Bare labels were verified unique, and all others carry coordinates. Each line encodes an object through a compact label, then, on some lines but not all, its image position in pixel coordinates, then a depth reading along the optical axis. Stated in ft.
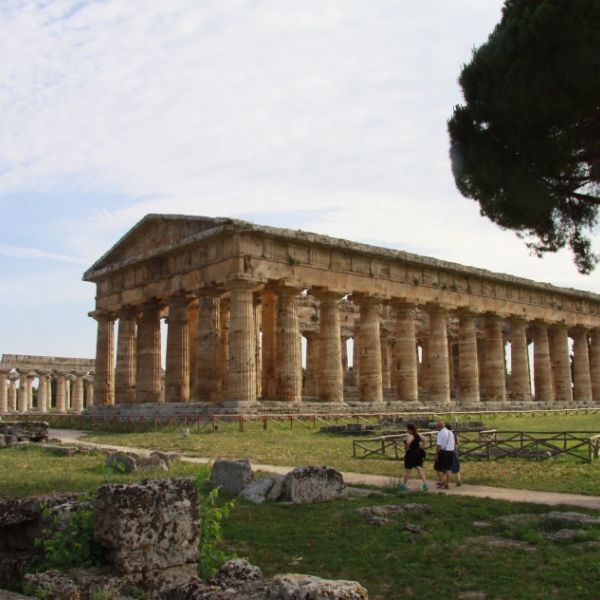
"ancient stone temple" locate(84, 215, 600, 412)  104.01
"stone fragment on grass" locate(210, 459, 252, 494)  40.81
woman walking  42.10
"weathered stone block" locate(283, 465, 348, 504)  36.76
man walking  42.34
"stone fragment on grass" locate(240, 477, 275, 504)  37.70
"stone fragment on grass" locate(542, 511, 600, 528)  29.78
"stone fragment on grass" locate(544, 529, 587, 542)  27.50
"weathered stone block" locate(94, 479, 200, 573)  19.83
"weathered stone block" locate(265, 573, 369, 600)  15.21
